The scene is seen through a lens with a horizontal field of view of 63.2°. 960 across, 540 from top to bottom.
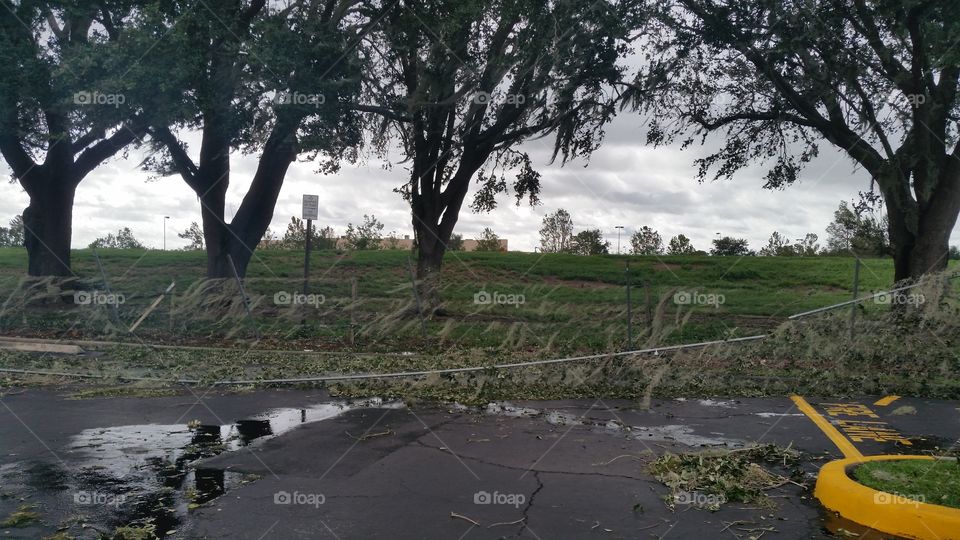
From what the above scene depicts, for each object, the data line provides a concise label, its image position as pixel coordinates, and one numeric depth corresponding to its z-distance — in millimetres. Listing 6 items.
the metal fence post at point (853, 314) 12773
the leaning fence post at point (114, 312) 17859
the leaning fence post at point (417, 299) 16969
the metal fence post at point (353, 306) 16656
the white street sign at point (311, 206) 17812
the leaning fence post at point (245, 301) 17506
